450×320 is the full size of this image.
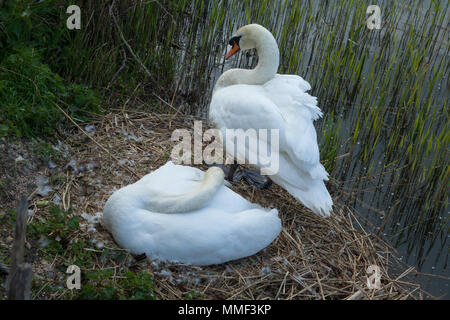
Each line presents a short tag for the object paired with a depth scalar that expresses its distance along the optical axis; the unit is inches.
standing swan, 163.3
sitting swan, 141.9
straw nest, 144.3
